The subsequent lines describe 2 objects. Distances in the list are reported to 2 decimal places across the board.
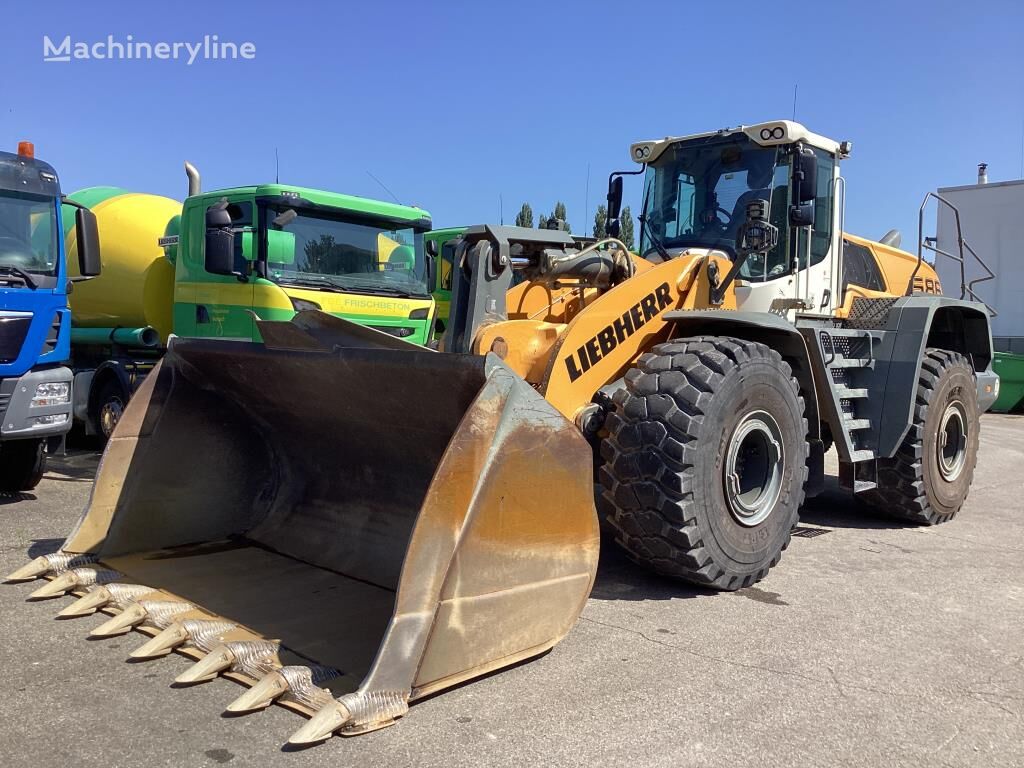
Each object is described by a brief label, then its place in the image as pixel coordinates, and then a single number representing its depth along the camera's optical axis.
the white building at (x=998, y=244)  19.69
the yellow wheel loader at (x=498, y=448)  3.34
